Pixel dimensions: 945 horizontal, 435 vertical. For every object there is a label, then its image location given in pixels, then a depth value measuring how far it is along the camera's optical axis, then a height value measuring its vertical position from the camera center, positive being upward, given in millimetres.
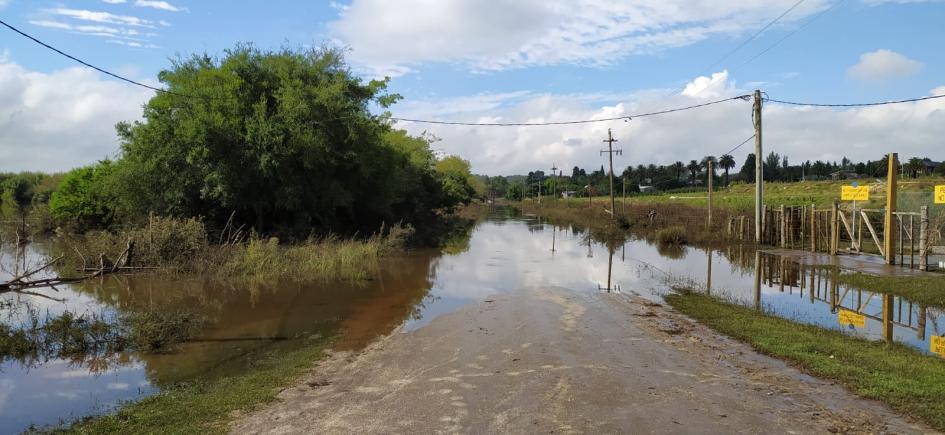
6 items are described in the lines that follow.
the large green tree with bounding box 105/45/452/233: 23438 +2189
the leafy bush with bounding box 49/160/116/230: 34031 -238
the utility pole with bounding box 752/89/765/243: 27203 +1095
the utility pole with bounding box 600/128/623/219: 52462 +4055
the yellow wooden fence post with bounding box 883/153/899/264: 19578 -734
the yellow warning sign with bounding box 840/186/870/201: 22312 -177
